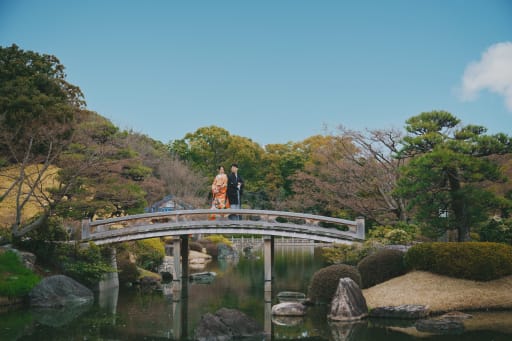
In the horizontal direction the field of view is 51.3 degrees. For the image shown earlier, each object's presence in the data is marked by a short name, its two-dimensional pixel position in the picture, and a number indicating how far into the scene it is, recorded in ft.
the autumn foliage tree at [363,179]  86.17
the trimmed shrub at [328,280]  50.80
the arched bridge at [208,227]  63.93
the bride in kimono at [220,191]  68.33
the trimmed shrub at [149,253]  78.64
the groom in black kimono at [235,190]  67.72
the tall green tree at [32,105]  65.77
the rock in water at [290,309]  48.08
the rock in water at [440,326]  39.63
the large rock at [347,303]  45.06
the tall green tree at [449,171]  53.98
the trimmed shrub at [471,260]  48.67
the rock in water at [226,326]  38.42
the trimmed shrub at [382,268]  53.42
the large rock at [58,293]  52.75
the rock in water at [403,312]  44.93
